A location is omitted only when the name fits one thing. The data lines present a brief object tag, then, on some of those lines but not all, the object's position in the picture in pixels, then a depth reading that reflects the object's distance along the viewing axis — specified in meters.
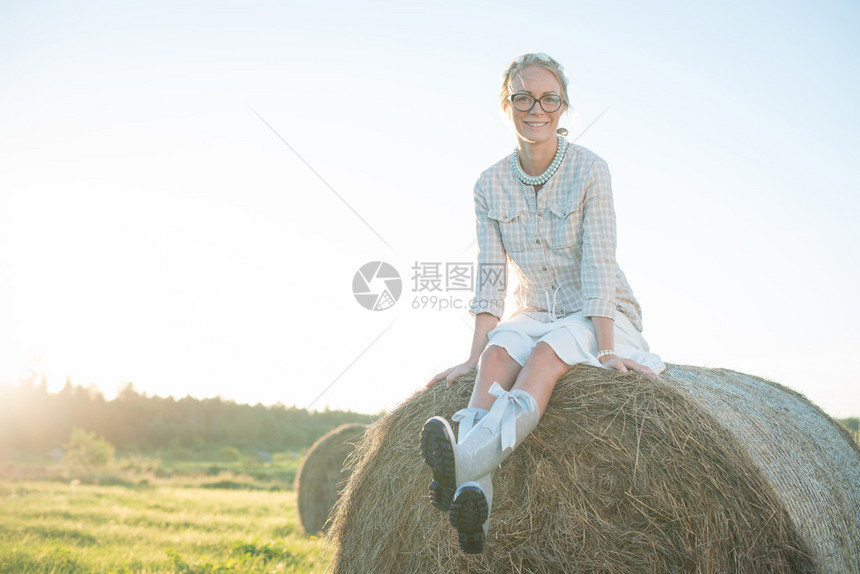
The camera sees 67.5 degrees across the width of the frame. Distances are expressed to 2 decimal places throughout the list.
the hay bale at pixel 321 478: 7.87
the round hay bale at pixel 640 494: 2.64
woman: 2.84
